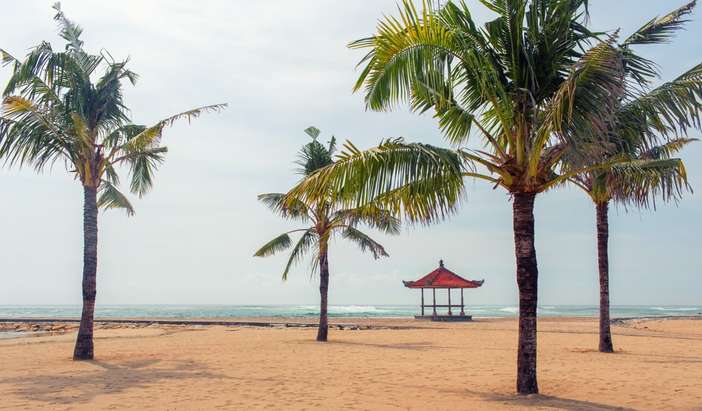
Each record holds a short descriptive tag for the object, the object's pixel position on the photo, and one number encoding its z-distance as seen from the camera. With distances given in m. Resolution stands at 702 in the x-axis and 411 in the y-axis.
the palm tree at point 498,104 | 9.29
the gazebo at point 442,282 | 34.47
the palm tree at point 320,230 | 20.38
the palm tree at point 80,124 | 14.97
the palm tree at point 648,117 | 9.91
